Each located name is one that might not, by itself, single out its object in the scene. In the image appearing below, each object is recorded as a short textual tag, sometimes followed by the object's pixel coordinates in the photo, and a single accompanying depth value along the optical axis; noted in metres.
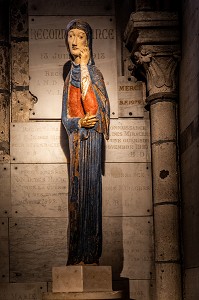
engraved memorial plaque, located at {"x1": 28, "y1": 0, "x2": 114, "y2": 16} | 6.41
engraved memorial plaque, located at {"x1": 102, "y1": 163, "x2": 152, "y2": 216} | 6.18
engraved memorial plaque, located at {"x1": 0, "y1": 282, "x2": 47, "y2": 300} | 5.97
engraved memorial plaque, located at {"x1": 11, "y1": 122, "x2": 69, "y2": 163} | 6.20
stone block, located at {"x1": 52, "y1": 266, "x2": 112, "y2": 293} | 5.34
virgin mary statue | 5.55
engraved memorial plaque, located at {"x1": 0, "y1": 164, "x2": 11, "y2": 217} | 6.11
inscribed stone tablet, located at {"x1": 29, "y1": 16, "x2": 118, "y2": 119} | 6.30
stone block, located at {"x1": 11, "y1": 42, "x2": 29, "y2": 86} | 6.32
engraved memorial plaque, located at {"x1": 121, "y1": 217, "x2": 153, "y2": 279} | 6.08
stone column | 5.90
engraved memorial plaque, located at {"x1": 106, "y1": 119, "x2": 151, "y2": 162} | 6.25
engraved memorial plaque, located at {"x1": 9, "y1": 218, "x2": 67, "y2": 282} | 6.03
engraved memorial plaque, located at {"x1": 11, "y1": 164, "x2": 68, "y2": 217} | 6.13
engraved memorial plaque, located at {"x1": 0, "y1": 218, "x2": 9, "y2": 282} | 6.00
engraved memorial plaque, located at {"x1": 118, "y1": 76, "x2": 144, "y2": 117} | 6.32
